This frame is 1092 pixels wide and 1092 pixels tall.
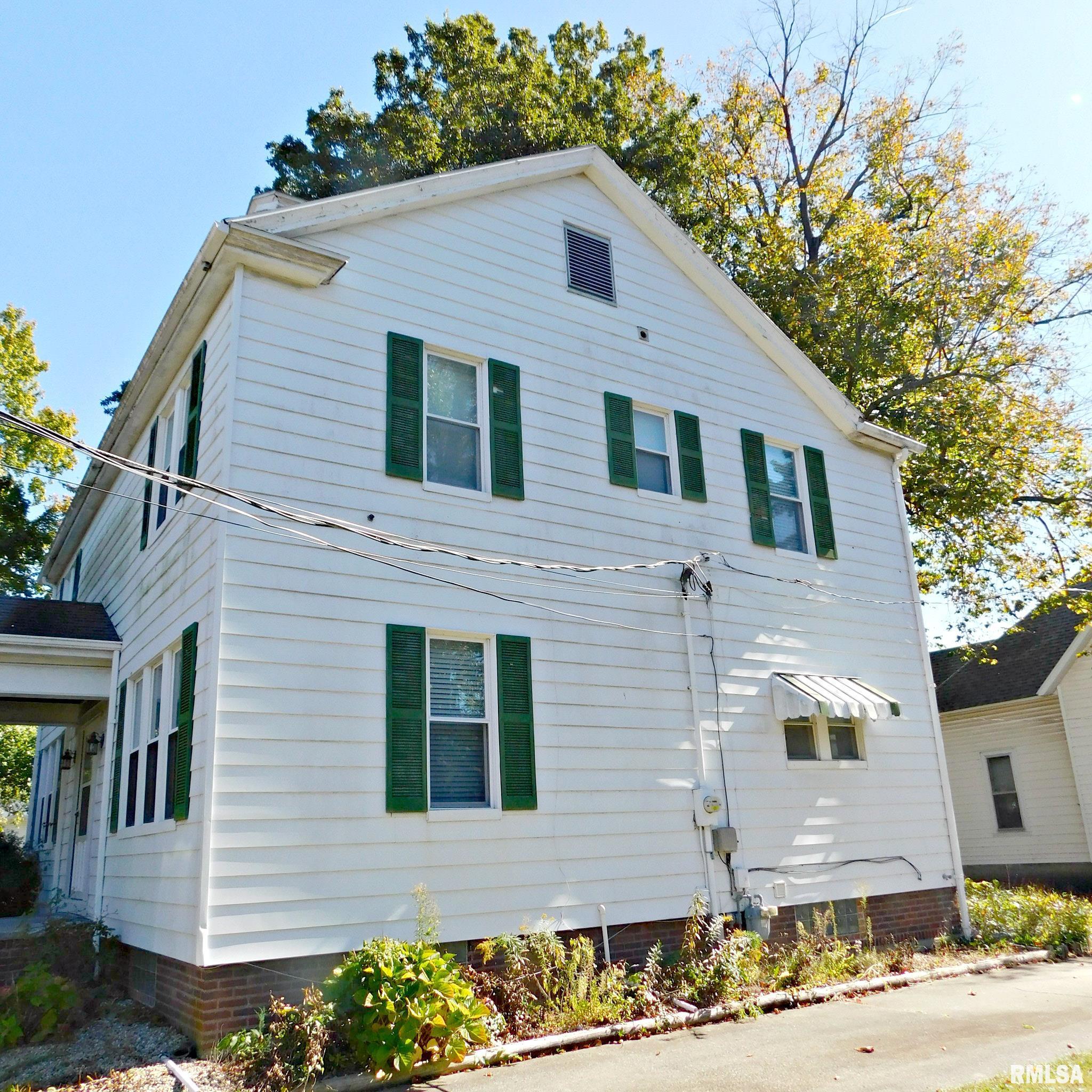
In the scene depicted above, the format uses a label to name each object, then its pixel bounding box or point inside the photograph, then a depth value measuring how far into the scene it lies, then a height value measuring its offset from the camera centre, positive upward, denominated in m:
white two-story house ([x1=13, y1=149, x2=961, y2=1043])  7.93 +2.27
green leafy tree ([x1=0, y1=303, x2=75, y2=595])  24.89 +10.25
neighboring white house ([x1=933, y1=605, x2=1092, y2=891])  18.38 +1.25
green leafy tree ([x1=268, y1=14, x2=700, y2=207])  22.78 +17.33
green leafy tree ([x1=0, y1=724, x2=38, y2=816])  35.34 +3.98
